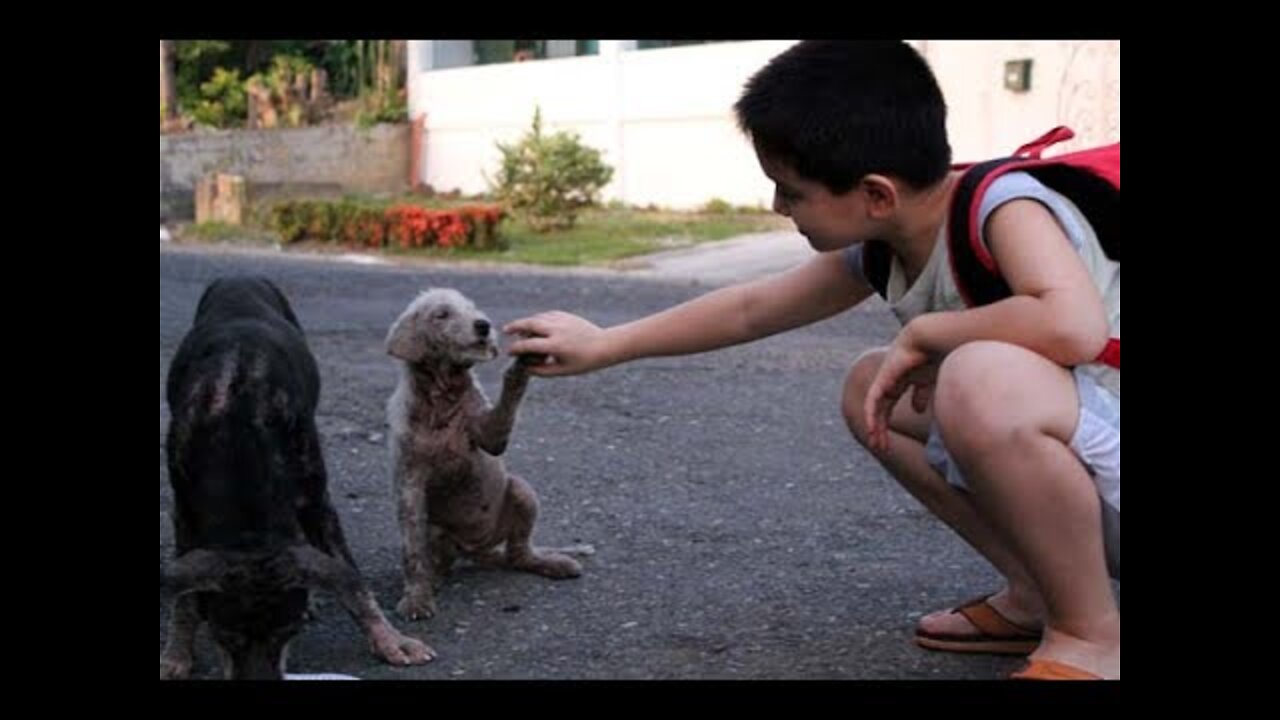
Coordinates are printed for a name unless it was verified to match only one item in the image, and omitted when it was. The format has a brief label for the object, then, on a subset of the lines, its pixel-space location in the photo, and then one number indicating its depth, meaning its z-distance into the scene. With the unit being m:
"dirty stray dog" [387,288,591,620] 4.24
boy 3.09
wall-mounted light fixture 15.24
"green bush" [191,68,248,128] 25.81
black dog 3.22
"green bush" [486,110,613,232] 17.94
